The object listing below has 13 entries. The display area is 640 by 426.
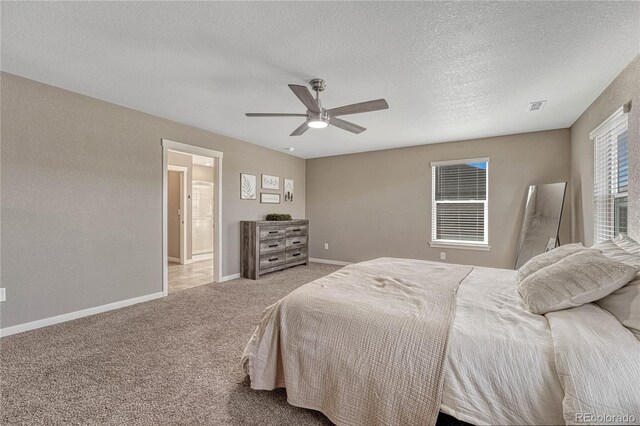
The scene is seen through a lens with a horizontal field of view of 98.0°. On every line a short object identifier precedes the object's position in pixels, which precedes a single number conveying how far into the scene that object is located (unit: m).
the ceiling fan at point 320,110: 2.26
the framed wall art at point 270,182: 5.52
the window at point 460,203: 4.75
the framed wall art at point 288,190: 6.06
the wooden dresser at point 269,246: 4.80
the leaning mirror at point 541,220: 3.85
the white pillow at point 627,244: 1.76
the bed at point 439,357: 1.08
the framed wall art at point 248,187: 5.04
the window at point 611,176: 2.50
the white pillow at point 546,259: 1.98
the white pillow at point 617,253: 1.58
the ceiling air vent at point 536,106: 3.14
